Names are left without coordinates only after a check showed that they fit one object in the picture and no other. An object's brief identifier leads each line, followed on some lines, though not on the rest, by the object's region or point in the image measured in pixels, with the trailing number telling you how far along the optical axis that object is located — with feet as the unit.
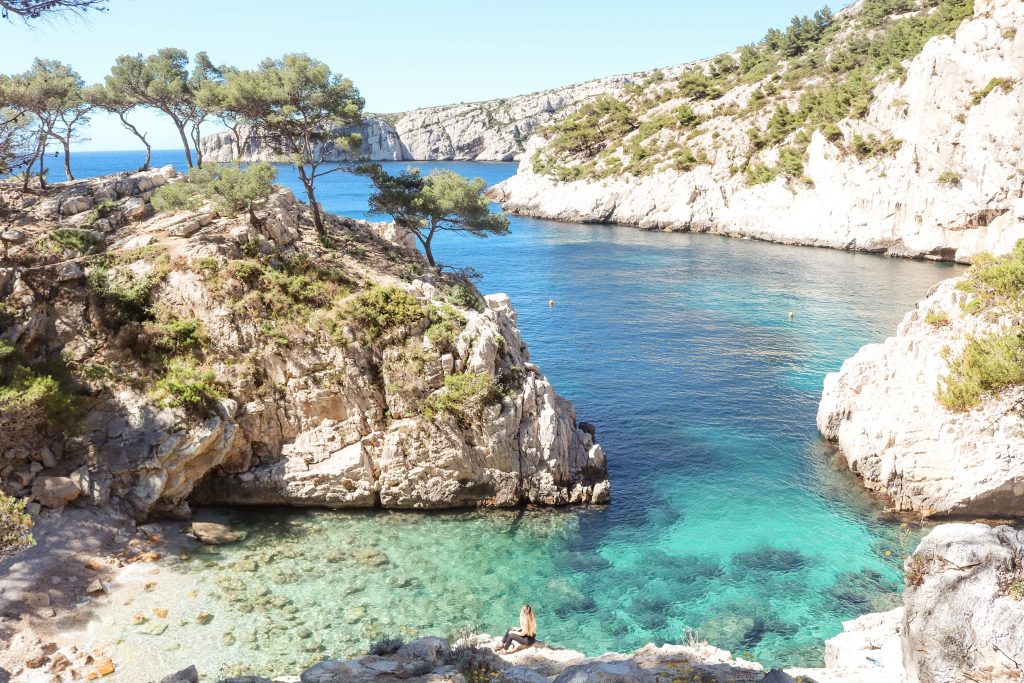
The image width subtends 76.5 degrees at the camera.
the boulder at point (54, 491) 77.66
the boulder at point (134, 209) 111.65
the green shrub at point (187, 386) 87.71
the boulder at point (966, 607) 40.37
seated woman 64.49
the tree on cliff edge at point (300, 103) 110.83
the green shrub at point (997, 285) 98.36
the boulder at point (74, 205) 108.74
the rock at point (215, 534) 83.41
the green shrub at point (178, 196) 104.88
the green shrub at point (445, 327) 96.87
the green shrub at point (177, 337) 92.63
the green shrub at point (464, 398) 94.12
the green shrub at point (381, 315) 97.55
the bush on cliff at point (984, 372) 90.89
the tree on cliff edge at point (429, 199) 118.21
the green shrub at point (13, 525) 52.01
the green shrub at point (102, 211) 108.27
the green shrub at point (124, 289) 92.79
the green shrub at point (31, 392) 77.05
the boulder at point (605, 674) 42.19
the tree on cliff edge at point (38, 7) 41.81
